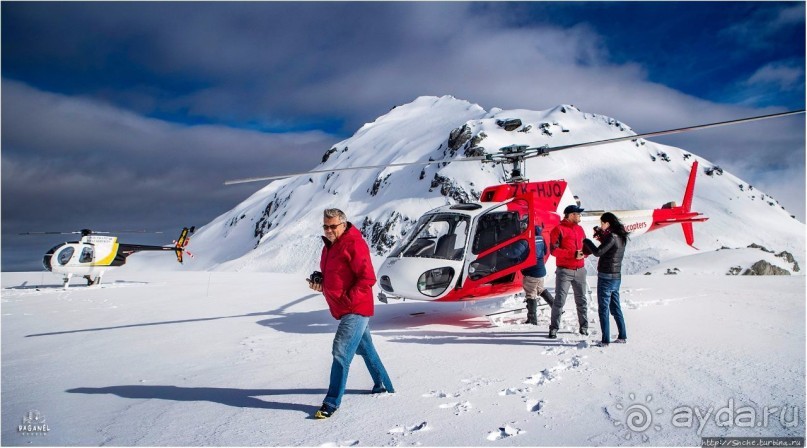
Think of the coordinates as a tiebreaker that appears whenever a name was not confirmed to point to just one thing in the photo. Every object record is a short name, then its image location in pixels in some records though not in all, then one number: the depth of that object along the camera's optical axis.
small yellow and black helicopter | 16.39
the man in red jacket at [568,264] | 6.56
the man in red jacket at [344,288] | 3.91
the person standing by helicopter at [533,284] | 7.77
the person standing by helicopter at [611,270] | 5.96
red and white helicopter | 7.22
